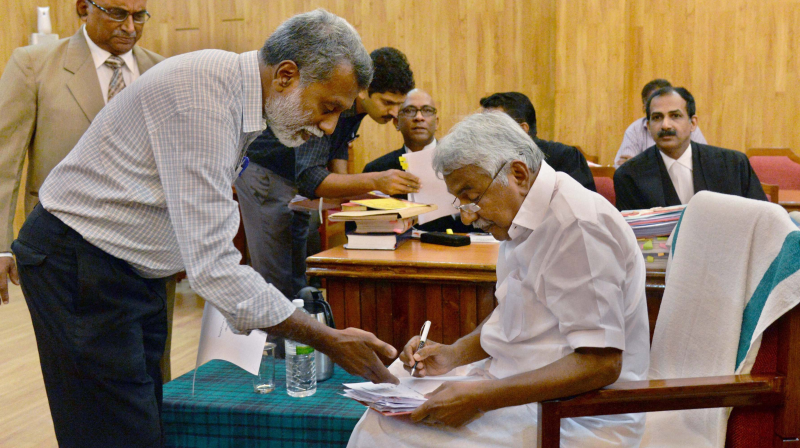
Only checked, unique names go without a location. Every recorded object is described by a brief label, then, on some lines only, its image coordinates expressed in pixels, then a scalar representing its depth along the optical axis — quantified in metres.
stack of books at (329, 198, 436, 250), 2.49
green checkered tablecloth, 1.70
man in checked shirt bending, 1.26
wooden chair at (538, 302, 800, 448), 1.25
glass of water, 1.85
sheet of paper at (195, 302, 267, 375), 1.76
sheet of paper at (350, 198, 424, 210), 2.55
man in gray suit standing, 2.16
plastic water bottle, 1.84
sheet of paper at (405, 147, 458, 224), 2.68
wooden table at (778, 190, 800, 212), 3.87
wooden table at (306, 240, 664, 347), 2.33
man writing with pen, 1.27
